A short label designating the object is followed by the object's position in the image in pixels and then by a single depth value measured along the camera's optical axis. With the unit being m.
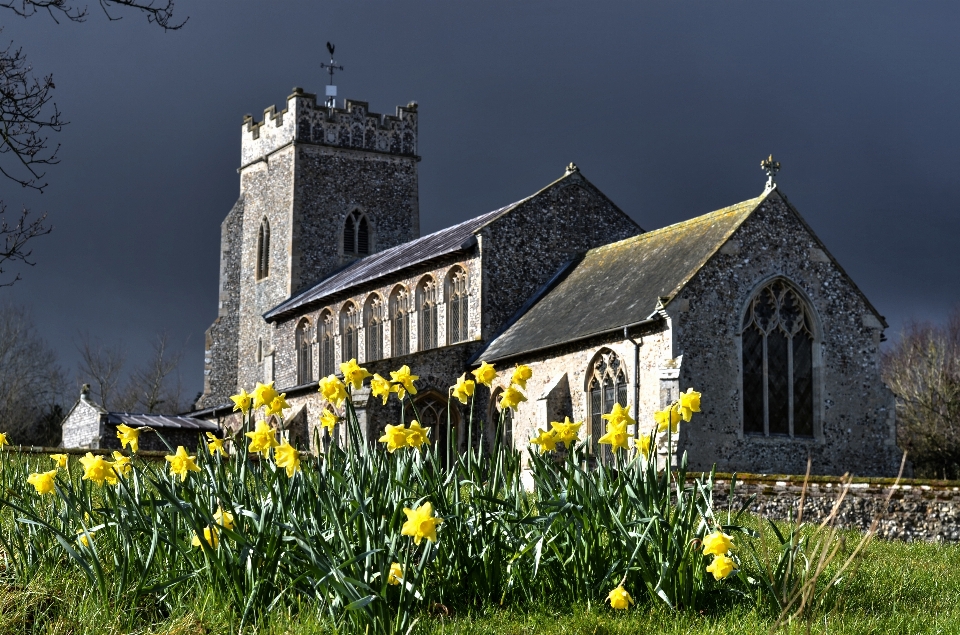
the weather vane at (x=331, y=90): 49.22
